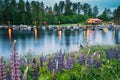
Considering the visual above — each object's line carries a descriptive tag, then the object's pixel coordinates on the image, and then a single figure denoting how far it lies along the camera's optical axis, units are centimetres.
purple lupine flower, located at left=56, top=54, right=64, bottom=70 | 512
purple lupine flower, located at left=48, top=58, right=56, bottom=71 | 507
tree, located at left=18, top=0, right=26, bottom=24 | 8789
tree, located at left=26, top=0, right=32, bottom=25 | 9093
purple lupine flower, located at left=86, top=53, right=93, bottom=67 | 570
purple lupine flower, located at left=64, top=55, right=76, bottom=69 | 484
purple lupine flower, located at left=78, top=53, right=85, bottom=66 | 583
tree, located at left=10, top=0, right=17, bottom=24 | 8822
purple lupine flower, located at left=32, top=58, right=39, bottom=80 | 470
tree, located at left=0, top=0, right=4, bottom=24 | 8926
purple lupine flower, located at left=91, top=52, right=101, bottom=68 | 598
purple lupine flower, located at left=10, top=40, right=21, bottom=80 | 216
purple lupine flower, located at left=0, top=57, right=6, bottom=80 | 228
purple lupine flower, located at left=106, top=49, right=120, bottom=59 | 726
